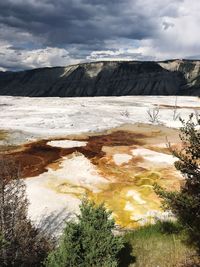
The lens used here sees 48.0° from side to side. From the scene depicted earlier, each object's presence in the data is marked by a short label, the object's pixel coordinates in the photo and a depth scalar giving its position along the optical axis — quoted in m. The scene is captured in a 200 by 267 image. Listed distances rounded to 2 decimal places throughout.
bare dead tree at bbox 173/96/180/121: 27.00
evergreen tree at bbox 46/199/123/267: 6.83
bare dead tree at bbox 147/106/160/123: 25.78
